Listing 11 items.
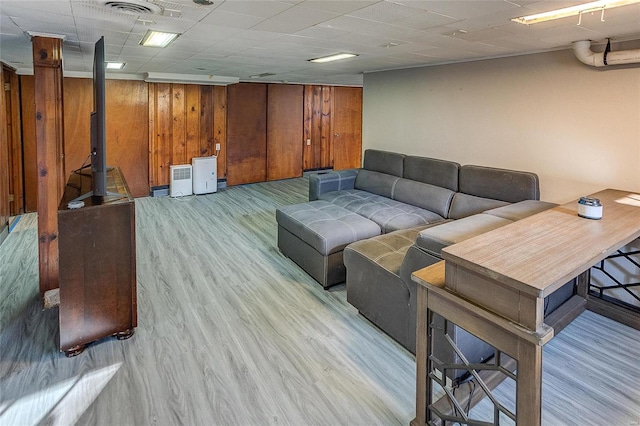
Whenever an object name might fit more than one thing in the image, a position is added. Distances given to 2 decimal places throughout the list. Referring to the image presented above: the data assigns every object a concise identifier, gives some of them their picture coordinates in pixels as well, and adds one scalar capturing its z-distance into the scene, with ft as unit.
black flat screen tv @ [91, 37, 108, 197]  8.89
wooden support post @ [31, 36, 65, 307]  10.09
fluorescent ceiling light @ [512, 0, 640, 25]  7.47
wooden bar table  4.82
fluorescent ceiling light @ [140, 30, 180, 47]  10.95
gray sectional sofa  8.83
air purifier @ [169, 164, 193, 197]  25.02
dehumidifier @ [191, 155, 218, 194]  25.64
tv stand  8.41
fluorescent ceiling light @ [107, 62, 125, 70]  17.88
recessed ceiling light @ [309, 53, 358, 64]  14.36
